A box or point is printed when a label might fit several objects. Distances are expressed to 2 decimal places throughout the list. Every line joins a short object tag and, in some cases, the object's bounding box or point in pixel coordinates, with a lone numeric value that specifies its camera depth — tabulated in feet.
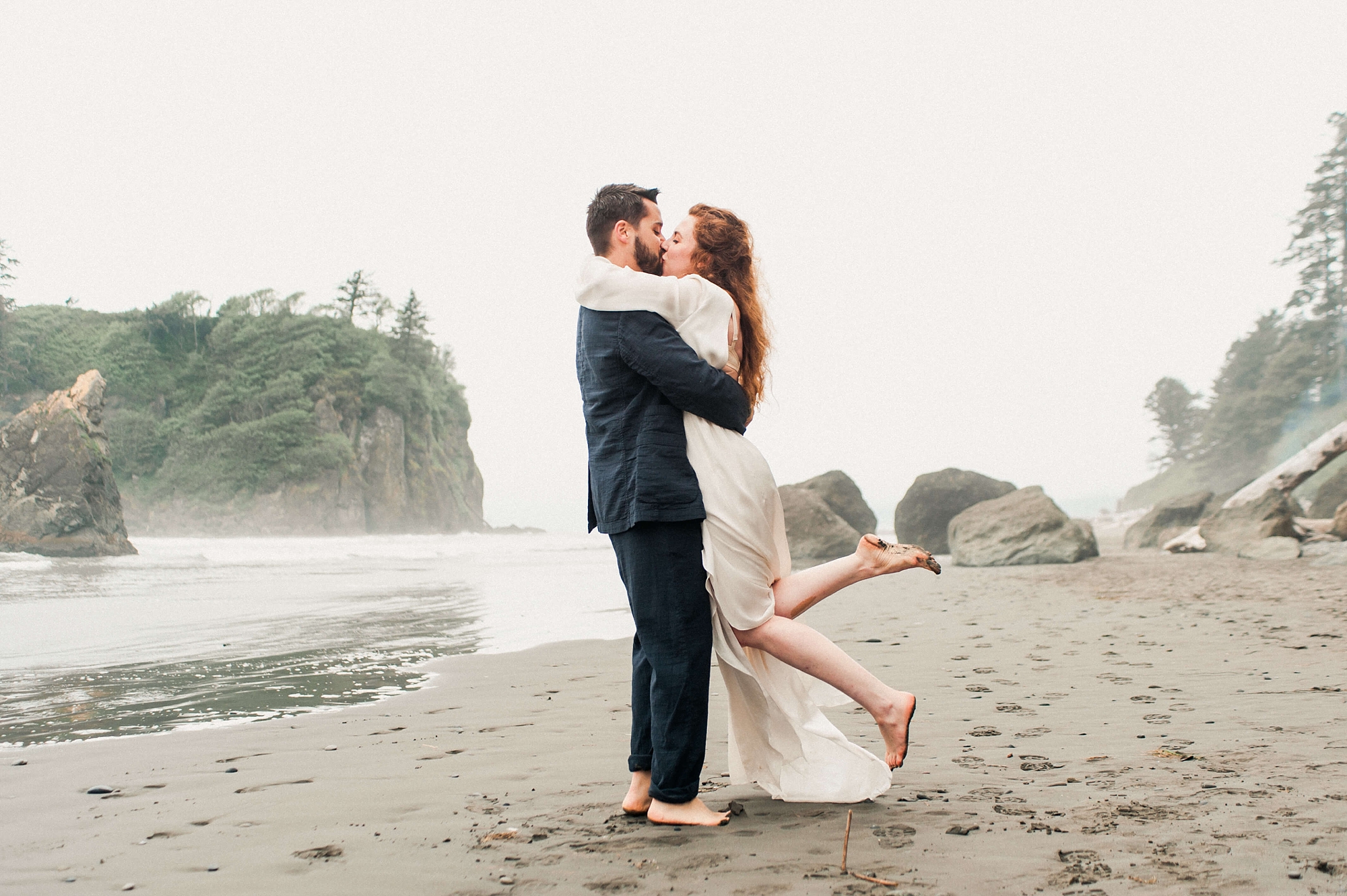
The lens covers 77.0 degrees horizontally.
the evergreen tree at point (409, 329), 185.47
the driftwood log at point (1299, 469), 37.47
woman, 7.77
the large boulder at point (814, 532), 48.98
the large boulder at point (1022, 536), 39.17
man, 7.58
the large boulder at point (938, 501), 53.88
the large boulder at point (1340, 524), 36.07
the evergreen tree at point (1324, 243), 118.73
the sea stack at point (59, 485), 58.70
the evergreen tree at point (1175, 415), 195.72
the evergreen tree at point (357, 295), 186.91
